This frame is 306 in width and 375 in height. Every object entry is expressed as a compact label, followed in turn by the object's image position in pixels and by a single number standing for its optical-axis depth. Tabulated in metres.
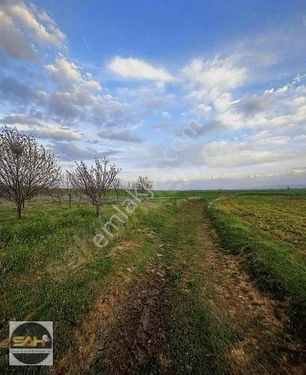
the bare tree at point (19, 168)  15.05
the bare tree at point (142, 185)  73.69
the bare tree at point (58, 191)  39.45
